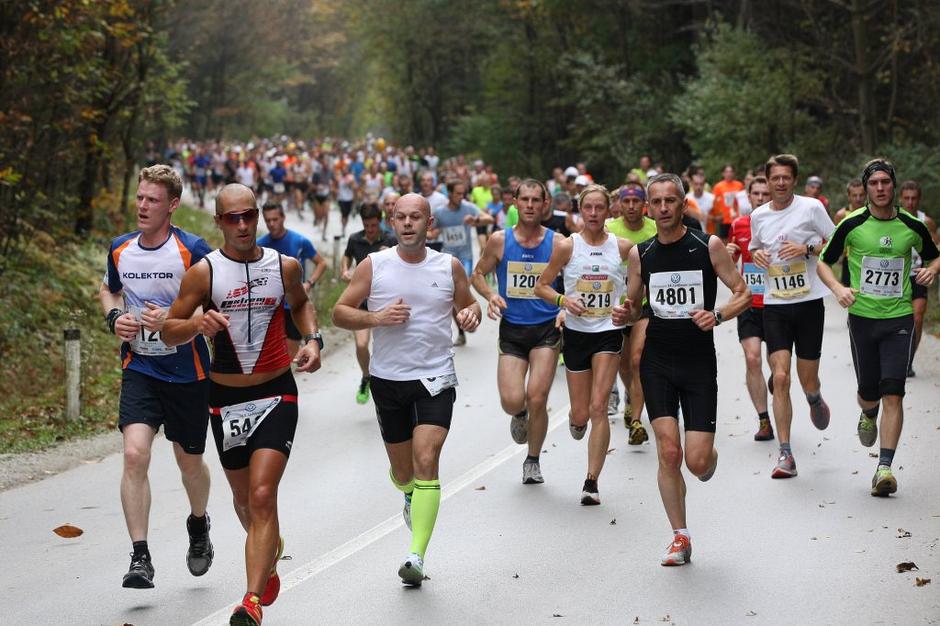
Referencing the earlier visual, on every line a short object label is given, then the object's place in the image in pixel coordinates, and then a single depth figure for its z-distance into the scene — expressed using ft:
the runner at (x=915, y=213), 44.34
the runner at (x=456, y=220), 64.39
